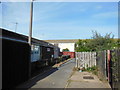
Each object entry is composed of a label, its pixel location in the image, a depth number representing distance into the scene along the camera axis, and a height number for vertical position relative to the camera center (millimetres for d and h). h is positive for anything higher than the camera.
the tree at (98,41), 13591 +989
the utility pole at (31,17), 6322 +2097
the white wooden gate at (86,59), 9793 -1231
